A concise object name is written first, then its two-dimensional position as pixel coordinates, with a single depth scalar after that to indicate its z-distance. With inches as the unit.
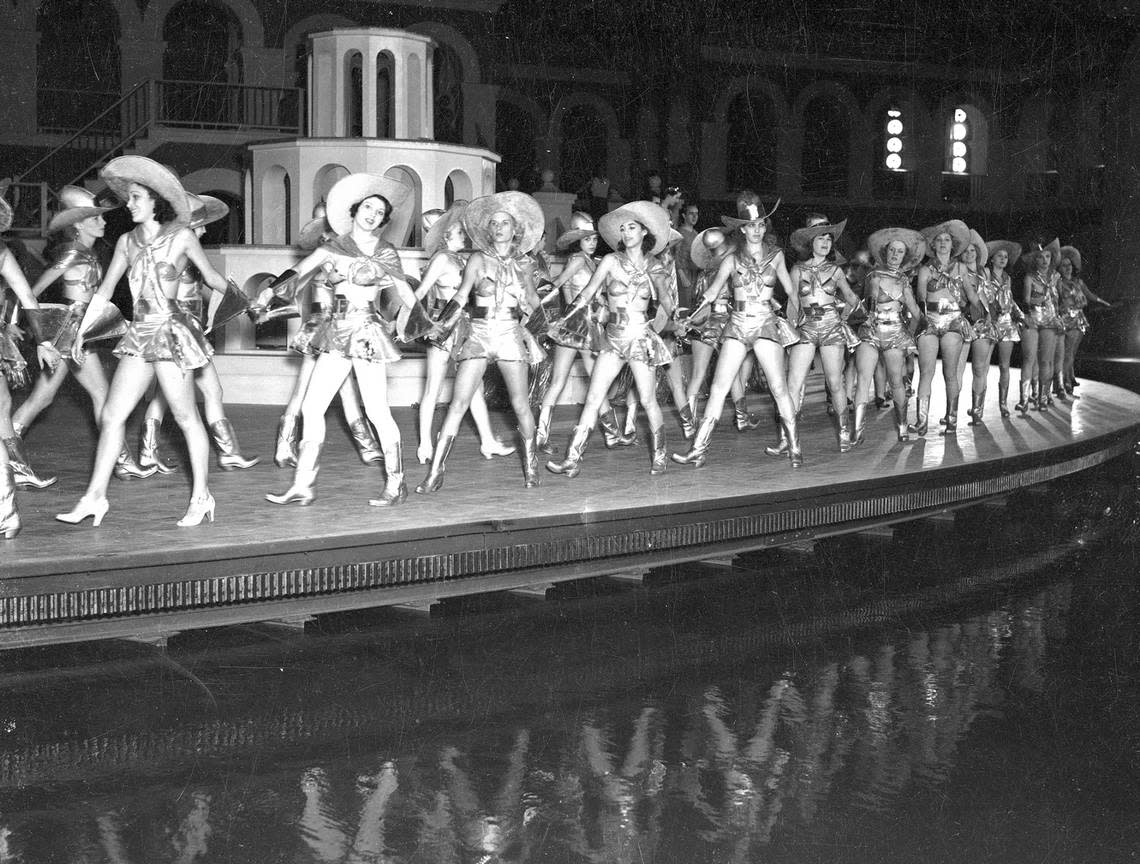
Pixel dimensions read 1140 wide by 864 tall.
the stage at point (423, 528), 247.1
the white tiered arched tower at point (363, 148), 602.9
